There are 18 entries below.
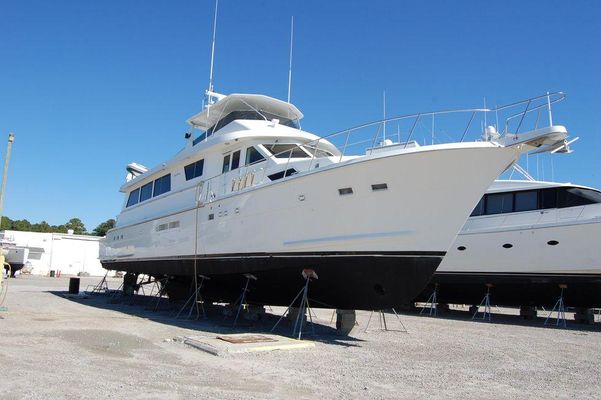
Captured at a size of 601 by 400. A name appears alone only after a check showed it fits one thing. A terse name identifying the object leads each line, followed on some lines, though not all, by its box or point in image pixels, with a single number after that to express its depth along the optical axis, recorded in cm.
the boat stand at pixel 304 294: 886
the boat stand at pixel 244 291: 995
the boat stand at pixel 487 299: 1499
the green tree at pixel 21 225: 6247
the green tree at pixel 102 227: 6916
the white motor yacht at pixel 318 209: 799
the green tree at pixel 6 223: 6477
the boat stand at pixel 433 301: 1644
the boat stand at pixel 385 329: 1091
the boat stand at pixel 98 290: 1866
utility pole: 922
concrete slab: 691
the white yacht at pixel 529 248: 1313
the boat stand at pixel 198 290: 1142
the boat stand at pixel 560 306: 1351
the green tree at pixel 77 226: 7356
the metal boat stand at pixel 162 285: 1356
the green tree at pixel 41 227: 6225
